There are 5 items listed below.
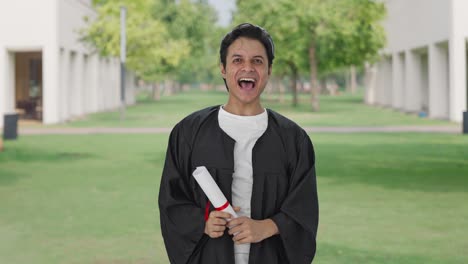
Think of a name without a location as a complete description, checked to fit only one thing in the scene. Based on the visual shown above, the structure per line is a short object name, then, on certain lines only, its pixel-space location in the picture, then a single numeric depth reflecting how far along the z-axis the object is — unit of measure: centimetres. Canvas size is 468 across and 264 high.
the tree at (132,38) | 4034
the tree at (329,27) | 4194
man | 350
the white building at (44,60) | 3466
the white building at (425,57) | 3388
